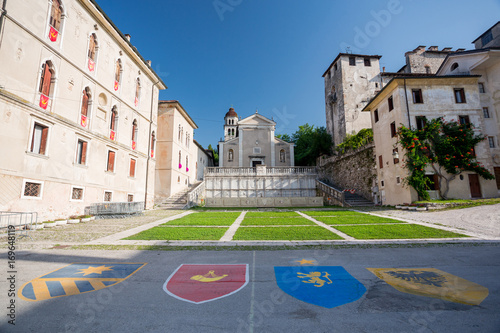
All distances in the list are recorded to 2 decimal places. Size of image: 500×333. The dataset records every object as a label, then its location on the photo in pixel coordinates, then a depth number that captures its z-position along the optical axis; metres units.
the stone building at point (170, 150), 26.20
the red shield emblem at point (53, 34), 12.84
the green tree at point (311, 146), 40.16
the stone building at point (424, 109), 19.84
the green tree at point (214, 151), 65.07
